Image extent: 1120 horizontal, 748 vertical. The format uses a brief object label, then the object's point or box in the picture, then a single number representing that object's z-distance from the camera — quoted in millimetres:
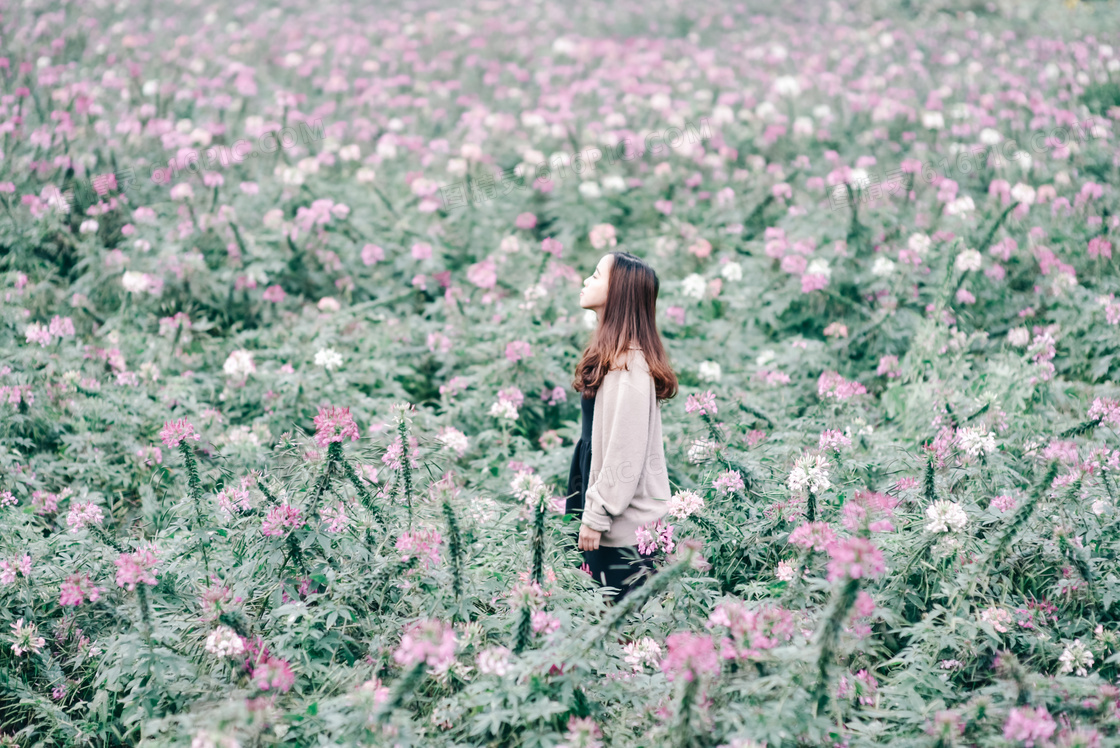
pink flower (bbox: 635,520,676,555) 2482
